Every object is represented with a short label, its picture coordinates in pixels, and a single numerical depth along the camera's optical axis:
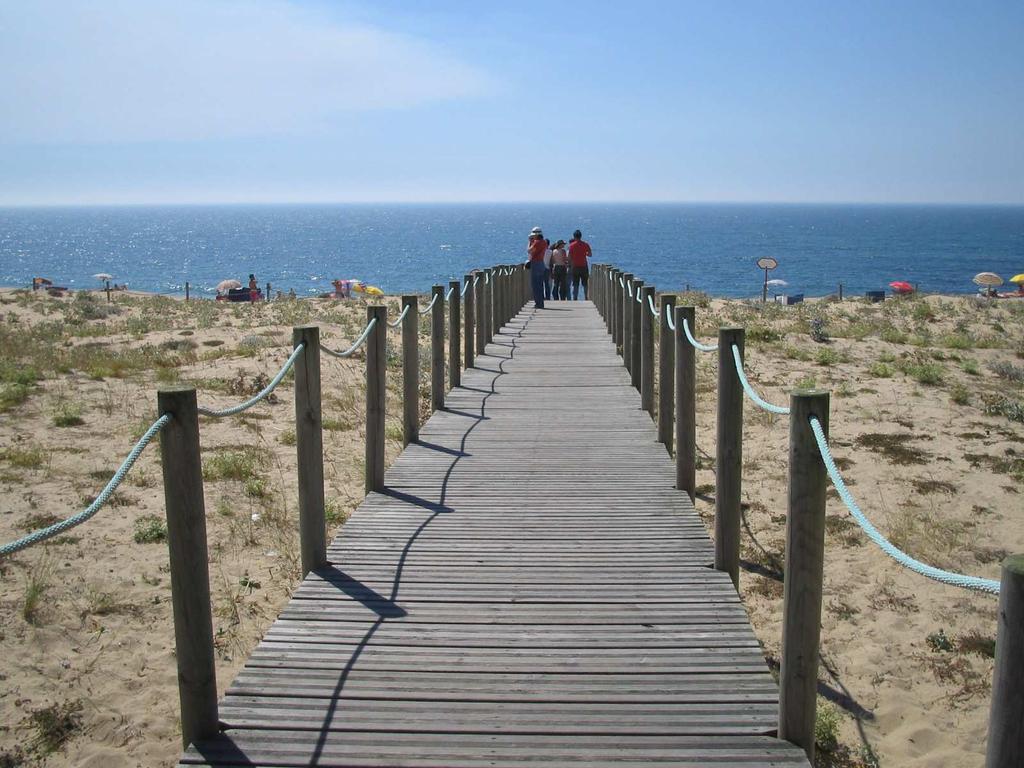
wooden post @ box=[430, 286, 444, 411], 10.38
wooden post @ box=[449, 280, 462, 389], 11.55
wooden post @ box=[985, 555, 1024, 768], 2.20
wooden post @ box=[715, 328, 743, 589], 5.53
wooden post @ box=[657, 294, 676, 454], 8.26
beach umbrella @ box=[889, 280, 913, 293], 42.38
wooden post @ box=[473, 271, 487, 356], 14.59
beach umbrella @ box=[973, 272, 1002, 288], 39.92
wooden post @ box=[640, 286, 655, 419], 10.18
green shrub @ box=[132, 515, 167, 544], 7.84
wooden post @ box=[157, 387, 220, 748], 3.84
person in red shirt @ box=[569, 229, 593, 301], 24.47
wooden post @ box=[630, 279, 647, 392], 11.69
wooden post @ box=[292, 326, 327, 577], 5.44
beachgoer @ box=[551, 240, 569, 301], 26.11
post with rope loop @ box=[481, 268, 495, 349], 15.82
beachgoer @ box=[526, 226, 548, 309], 21.91
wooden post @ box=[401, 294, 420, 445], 8.57
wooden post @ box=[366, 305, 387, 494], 7.14
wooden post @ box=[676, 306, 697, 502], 7.04
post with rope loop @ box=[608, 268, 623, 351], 15.38
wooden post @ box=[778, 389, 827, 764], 3.77
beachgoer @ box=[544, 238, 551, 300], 24.00
